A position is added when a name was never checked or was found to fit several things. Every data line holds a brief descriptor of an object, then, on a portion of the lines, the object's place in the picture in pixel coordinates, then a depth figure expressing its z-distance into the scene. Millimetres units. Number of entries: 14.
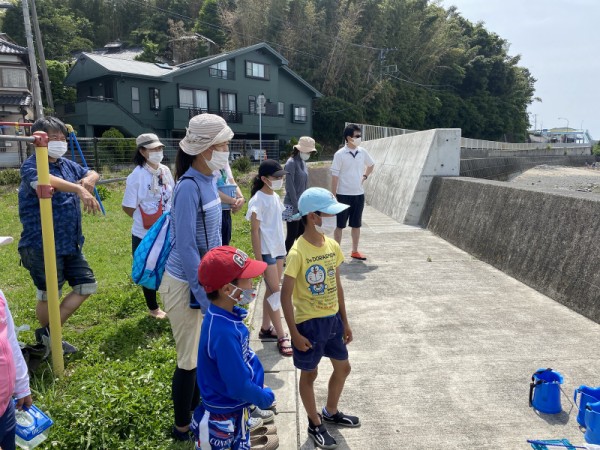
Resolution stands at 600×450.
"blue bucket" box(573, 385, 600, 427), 2795
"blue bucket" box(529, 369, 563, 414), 2984
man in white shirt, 6891
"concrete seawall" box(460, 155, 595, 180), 10102
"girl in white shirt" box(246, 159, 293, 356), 3908
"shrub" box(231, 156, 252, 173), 19969
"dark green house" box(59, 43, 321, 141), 28297
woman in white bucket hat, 2486
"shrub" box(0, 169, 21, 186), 14211
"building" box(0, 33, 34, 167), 26100
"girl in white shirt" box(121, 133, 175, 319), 4477
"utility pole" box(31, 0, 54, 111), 25036
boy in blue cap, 2756
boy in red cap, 2021
